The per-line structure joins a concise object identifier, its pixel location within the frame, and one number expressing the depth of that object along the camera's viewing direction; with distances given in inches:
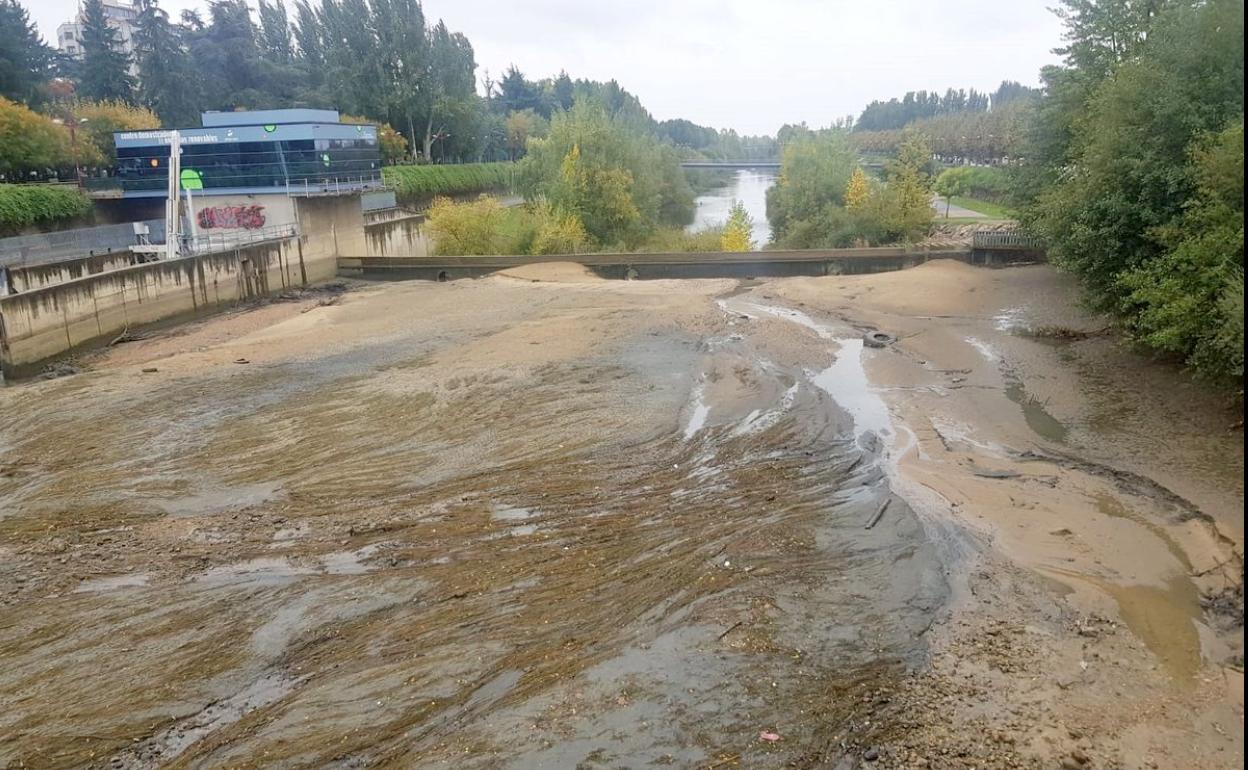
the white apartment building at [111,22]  5034.5
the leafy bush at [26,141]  1683.1
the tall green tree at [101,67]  2674.7
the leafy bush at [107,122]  2023.9
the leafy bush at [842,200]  1641.2
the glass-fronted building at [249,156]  1722.4
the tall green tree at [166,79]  2598.4
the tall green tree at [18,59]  2110.0
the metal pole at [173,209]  1327.5
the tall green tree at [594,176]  1820.9
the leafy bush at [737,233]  1681.8
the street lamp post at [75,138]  1849.2
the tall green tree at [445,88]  2794.3
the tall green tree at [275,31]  4001.0
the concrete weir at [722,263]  1445.6
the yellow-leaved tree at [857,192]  1743.4
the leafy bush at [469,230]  1740.9
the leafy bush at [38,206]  1528.1
